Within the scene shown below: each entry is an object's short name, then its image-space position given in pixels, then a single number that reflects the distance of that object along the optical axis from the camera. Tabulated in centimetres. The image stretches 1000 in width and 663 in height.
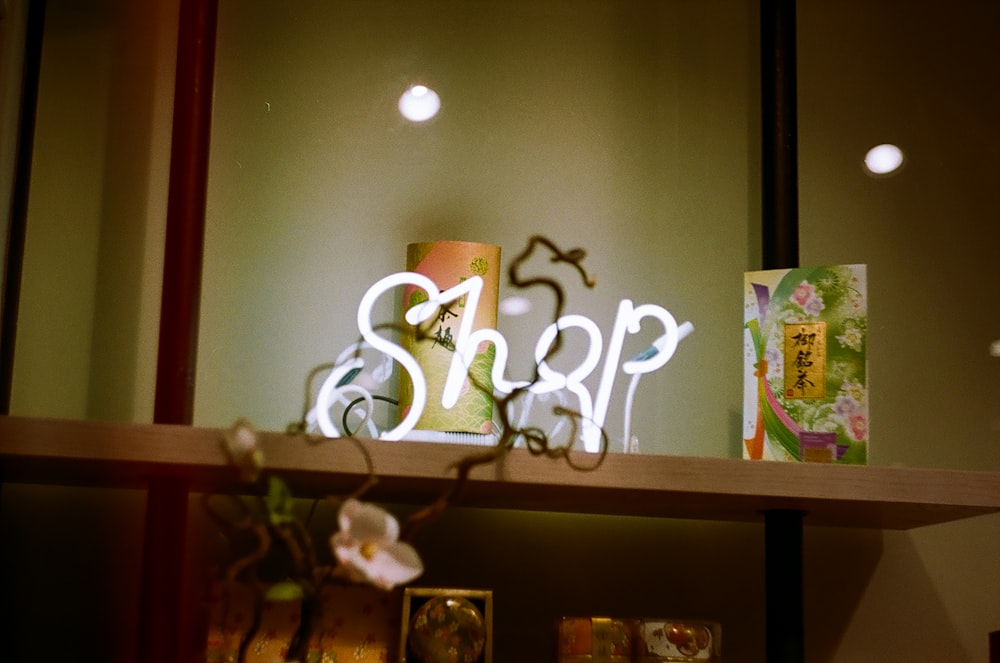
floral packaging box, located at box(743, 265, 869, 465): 170
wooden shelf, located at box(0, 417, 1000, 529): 147
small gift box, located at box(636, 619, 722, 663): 162
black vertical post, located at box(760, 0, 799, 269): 201
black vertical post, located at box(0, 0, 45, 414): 178
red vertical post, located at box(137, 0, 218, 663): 158
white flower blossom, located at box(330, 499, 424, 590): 107
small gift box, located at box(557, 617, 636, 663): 162
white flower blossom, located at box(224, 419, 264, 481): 107
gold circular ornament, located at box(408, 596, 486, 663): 157
